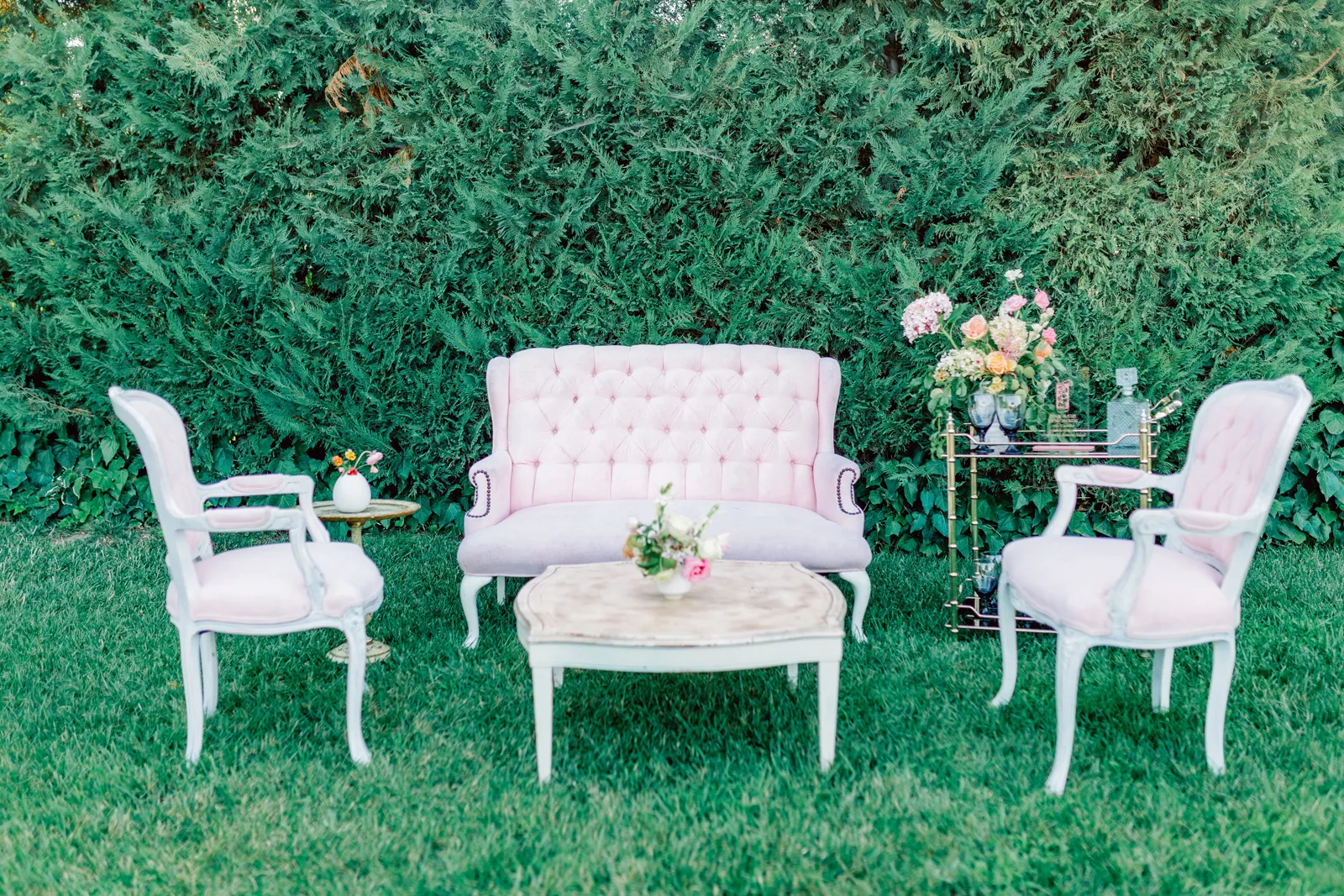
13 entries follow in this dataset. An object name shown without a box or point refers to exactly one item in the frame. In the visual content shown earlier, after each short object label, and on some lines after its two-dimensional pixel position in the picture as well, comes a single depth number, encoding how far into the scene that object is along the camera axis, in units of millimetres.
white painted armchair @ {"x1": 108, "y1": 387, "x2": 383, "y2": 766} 2564
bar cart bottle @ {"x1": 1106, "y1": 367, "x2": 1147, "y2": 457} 3744
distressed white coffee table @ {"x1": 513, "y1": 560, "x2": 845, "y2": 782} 2391
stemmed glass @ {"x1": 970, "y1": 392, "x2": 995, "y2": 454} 3777
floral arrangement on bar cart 3729
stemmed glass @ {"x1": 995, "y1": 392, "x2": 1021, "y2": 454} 3744
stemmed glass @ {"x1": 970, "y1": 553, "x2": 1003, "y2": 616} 3805
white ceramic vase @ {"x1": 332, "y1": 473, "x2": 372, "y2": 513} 3701
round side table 3488
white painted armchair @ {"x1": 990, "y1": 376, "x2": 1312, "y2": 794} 2363
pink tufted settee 4199
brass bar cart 3713
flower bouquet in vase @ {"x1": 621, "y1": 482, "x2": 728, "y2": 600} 2660
